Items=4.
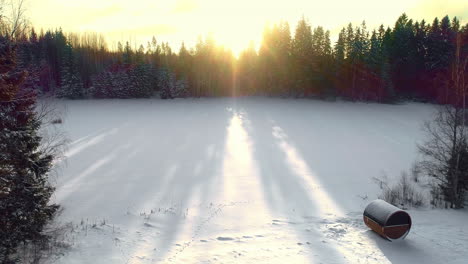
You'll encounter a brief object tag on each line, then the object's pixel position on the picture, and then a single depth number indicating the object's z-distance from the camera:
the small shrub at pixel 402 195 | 16.20
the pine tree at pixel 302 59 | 60.31
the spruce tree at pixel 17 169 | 8.48
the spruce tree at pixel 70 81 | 64.56
